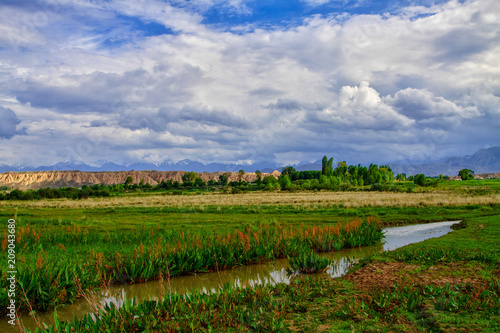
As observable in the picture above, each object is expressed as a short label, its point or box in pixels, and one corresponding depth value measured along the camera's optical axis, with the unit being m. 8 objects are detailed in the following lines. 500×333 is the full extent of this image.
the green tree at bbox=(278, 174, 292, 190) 110.03
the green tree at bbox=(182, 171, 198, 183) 187.90
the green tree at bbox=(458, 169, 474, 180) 147.38
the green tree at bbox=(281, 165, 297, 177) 186.50
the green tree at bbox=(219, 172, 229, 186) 161.39
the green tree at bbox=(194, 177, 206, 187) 154.09
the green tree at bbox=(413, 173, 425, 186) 103.28
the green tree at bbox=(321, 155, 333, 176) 139.09
